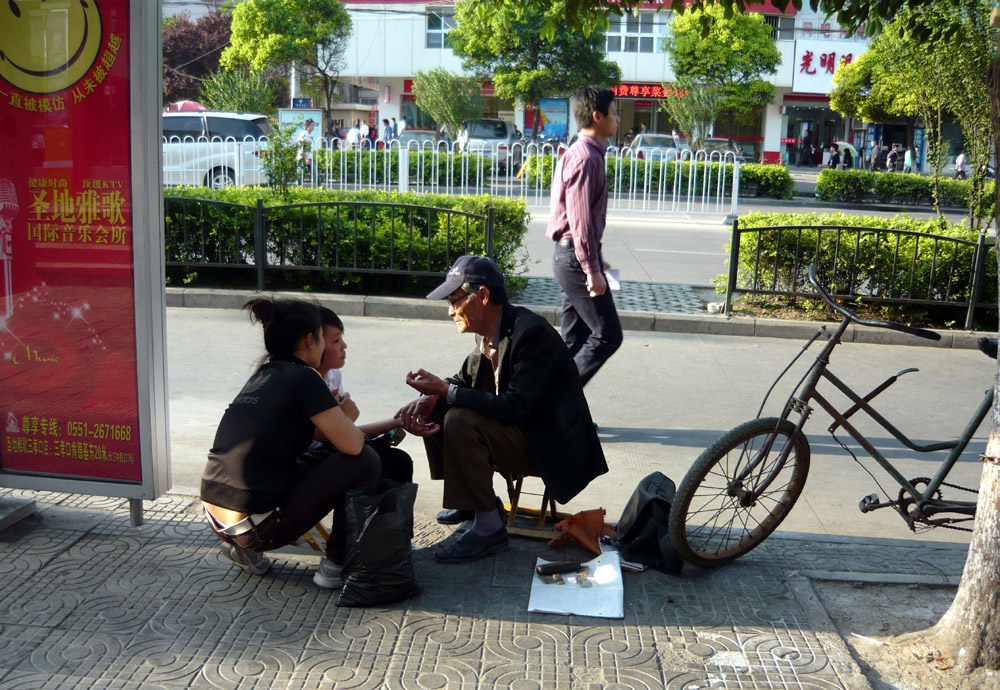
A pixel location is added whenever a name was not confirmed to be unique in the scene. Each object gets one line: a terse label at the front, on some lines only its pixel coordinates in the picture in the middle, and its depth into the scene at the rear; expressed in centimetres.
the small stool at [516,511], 423
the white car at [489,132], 3256
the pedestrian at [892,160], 3925
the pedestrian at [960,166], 3312
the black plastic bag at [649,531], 397
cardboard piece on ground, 362
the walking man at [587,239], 558
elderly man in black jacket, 389
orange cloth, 413
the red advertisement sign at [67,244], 383
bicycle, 383
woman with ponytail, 354
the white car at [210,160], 1739
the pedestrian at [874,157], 4316
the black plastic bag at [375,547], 355
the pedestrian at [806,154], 4809
